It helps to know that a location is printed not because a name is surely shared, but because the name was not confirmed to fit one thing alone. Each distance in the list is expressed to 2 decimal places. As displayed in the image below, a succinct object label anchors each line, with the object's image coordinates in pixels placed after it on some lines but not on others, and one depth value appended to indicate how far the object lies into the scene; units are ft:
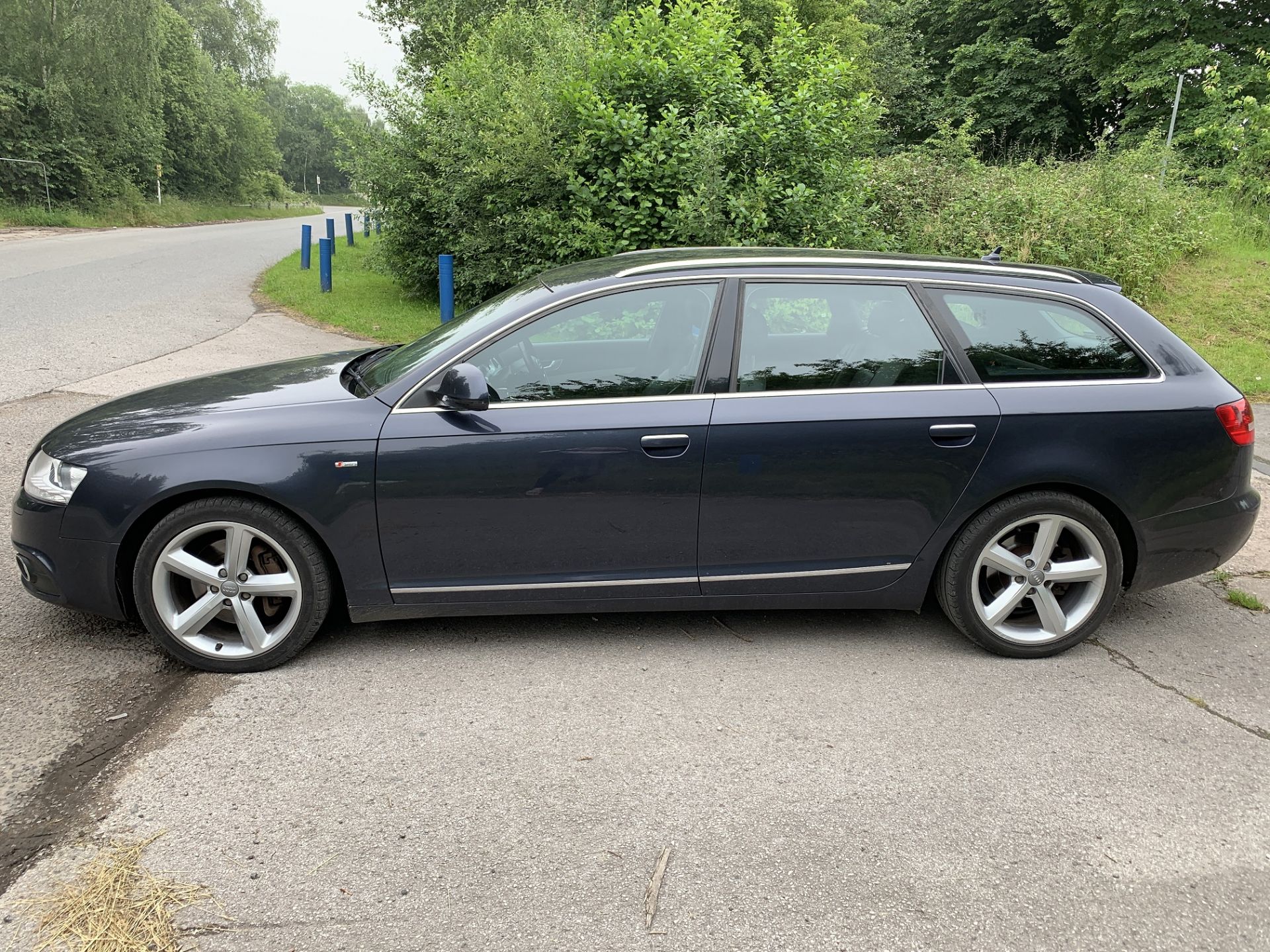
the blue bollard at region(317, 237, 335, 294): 48.39
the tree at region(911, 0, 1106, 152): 95.55
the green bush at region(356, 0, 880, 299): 29.71
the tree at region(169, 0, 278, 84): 220.43
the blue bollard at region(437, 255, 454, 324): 35.14
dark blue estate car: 11.66
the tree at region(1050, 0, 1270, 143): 74.84
